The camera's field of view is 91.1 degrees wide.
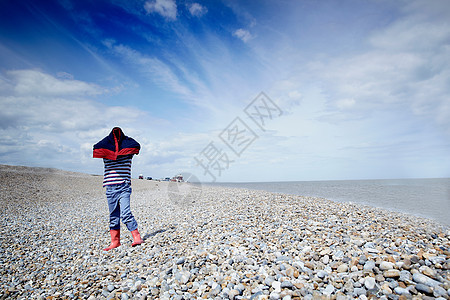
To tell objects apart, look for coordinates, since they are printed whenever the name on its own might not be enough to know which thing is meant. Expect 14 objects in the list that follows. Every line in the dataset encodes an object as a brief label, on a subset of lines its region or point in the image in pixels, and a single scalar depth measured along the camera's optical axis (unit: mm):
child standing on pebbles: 6086
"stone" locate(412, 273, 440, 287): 3197
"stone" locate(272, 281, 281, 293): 3402
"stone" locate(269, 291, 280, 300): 3237
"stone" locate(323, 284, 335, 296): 3279
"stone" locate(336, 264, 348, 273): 3796
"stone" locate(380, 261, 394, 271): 3646
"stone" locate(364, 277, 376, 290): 3283
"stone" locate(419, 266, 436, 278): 3365
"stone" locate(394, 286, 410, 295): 3089
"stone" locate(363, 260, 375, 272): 3688
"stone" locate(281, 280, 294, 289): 3425
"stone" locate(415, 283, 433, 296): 3043
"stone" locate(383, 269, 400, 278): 3430
